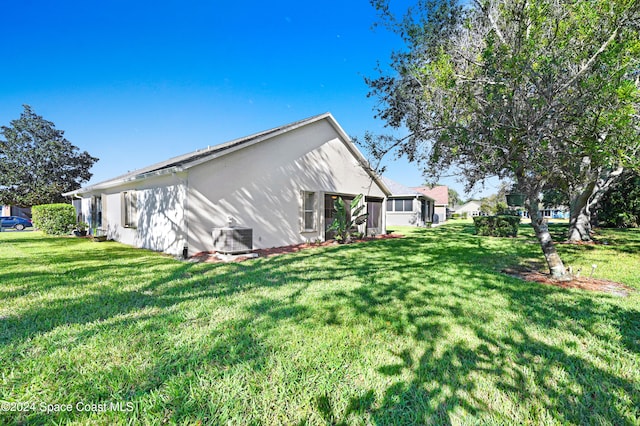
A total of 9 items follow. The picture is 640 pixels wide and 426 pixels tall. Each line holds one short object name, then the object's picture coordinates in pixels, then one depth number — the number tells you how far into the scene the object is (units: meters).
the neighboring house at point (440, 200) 38.12
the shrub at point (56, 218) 15.25
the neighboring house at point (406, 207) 27.45
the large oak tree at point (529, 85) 4.59
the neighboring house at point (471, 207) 69.64
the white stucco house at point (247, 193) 8.83
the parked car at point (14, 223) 22.70
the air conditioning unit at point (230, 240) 8.38
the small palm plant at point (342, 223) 12.38
